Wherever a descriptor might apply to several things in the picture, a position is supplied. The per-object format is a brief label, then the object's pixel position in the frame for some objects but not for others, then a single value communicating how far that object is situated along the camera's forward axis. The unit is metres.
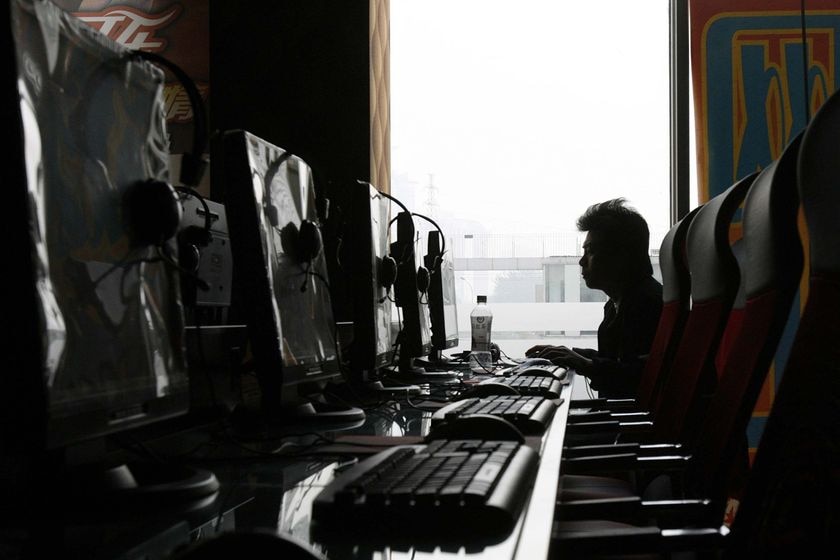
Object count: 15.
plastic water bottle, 3.50
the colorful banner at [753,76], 3.92
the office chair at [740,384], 1.06
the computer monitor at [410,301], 2.49
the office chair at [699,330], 1.54
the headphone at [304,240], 1.52
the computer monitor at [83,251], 0.76
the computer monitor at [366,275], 1.91
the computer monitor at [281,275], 1.34
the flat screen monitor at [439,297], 3.24
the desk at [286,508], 0.69
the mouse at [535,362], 2.98
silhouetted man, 3.10
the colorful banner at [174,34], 4.75
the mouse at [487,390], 1.87
